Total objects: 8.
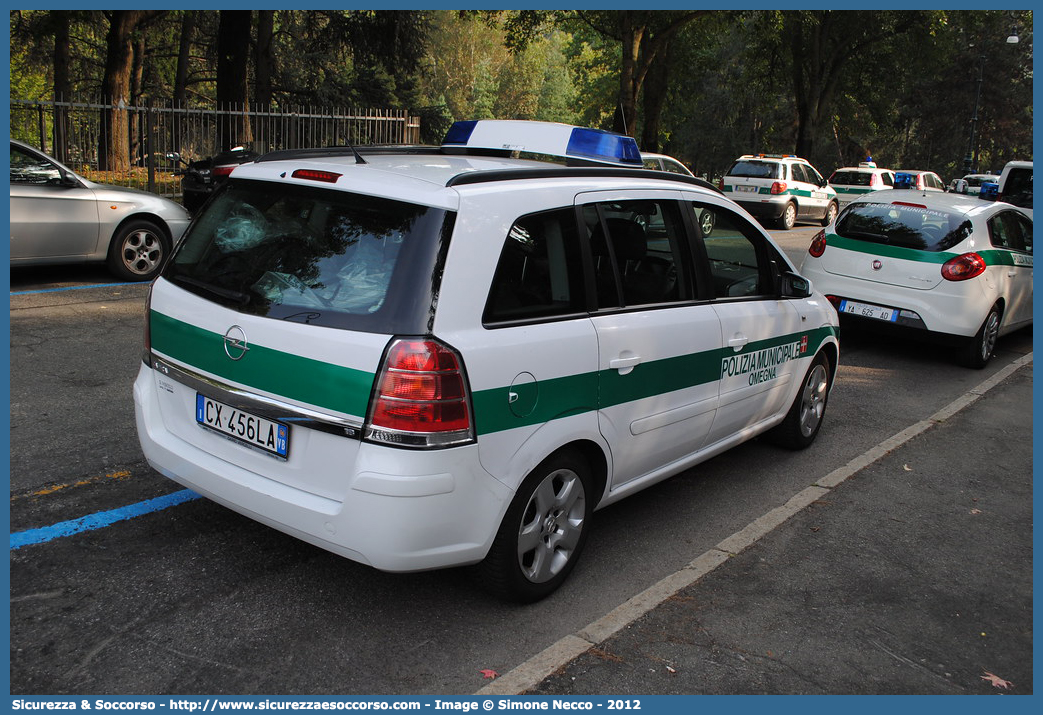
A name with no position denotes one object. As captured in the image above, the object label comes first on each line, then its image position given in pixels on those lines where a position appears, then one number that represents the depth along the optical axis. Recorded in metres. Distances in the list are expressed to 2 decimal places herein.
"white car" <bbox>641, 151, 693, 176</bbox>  18.66
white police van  3.26
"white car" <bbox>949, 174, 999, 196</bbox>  28.44
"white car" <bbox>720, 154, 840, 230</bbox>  22.42
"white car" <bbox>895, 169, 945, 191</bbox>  27.66
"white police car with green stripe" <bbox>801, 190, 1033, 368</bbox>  8.85
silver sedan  9.23
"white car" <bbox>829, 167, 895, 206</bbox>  27.36
